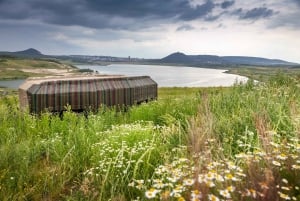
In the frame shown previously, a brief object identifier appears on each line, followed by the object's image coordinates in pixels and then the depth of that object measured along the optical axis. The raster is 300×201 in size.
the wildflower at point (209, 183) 1.89
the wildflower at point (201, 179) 1.94
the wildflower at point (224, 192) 1.84
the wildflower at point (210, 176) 2.01
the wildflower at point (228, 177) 2.01
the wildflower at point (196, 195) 1.85
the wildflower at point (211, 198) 1.84
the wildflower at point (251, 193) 1.83
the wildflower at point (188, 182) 2.00
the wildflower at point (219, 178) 1.96
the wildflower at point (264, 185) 1.85
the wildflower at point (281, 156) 2.26
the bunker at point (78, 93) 7.84
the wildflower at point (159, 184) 2.11
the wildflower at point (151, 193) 1.97
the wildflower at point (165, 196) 1.96
